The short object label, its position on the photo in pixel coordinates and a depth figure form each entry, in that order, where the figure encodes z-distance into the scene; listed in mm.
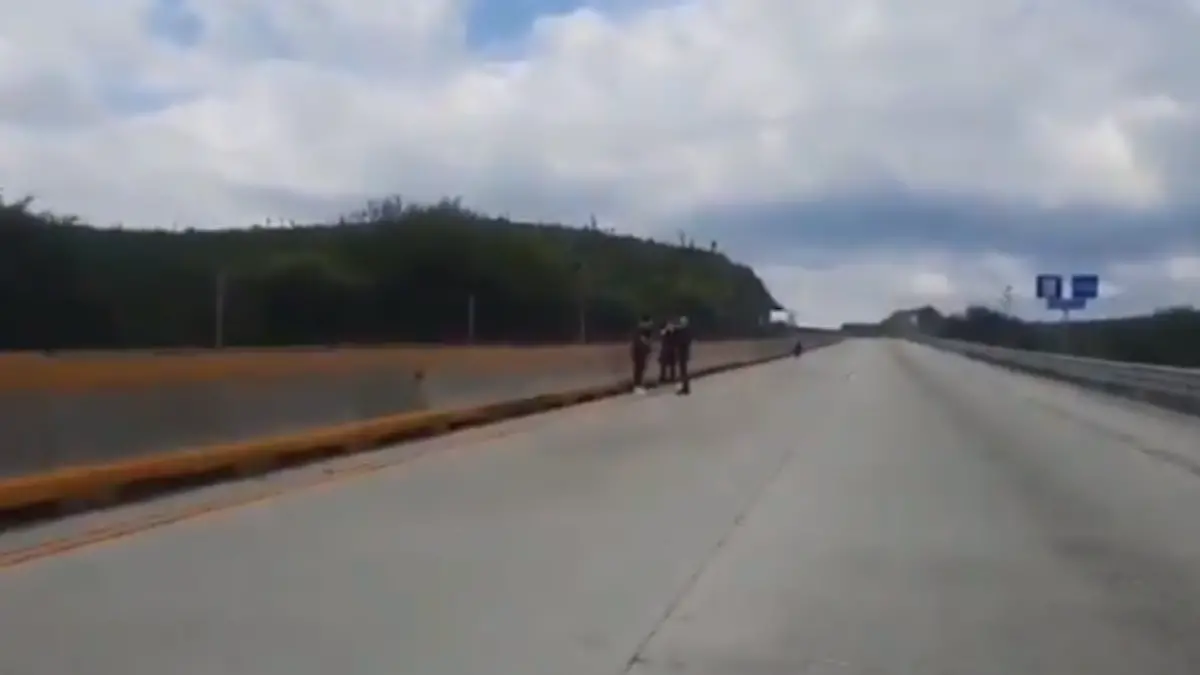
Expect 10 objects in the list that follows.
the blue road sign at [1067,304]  81188
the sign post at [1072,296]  80812
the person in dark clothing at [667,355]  46372
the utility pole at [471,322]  36125
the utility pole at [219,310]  22875
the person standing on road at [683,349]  43919
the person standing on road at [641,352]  43188
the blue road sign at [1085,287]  80688
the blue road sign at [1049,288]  82875
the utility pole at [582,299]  47875
